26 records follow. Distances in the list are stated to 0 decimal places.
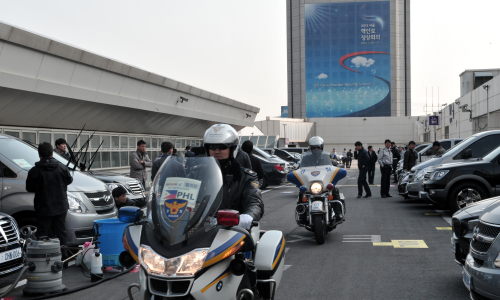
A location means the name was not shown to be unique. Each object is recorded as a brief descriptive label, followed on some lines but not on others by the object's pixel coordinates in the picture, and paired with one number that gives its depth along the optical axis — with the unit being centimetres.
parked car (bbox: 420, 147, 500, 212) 1144
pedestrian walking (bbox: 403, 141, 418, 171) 1816
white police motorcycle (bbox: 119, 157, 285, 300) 332
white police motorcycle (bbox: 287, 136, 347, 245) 870
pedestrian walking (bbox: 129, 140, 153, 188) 1306
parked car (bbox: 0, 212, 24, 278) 575
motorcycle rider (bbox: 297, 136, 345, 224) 927
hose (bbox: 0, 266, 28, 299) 556
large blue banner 10138
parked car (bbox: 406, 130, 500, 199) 1295
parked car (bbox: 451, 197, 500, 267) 562
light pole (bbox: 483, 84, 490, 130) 3106
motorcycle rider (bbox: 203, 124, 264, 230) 442
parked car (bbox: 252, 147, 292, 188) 2244
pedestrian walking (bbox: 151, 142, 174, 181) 1079
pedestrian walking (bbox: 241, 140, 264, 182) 1053
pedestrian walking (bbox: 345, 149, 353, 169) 4848
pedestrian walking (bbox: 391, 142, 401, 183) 2618
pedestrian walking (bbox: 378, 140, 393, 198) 1728
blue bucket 692
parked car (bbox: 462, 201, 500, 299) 416
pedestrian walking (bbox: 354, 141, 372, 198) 1680
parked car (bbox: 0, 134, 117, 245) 768
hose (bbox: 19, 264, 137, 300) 580
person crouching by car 816
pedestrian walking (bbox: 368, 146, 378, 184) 2223
